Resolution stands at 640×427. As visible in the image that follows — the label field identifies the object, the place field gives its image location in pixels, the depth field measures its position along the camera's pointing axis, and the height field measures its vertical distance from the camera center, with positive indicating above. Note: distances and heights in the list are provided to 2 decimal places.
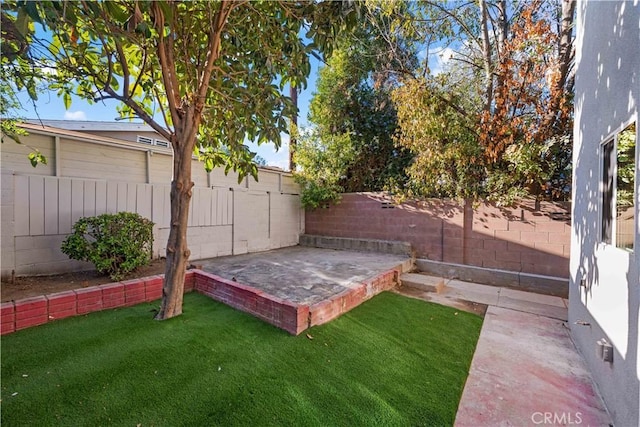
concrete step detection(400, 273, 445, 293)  5.67 -1.59
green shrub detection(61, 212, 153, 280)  4.16 -0.61
